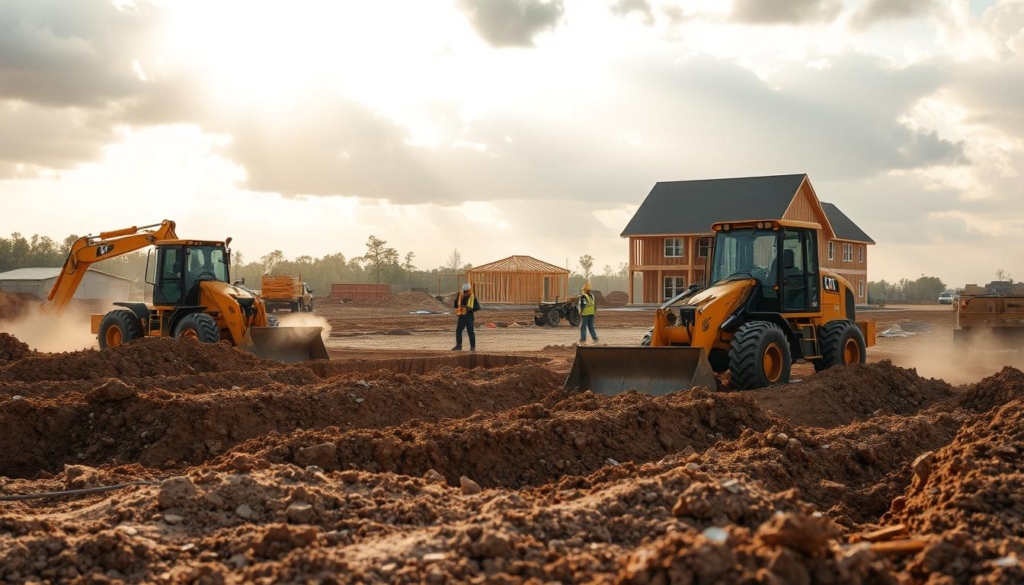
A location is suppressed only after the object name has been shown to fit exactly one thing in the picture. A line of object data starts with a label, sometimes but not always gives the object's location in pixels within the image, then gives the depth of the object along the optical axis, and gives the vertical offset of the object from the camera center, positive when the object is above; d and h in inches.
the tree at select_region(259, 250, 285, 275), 4407.5 +202.6
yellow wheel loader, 504.4 -12.3
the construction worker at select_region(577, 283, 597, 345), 986.1 -3.4
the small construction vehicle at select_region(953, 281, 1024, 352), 797.9 -14.8
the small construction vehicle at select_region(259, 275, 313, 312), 1815.9 +23.9
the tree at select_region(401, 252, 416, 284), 4163.4 +164.4
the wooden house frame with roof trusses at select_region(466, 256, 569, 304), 2290.8 +56.7
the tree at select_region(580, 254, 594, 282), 4729.3 +194.0
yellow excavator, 710.6 -3.9
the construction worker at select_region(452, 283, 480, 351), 893.2 -4.3
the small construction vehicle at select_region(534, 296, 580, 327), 1483.8 -12.1
